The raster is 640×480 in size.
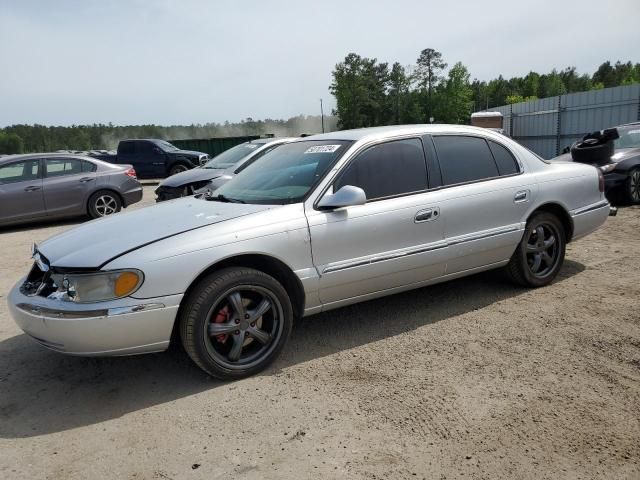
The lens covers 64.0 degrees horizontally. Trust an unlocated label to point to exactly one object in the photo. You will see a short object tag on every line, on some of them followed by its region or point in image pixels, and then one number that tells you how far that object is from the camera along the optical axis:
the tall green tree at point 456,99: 84.56
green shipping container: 29.69
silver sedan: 3.04
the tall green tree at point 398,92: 89.94
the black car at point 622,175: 8.77
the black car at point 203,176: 9.34
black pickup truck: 19.48
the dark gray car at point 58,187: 9.66
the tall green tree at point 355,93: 84.06
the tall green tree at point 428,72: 86.19
